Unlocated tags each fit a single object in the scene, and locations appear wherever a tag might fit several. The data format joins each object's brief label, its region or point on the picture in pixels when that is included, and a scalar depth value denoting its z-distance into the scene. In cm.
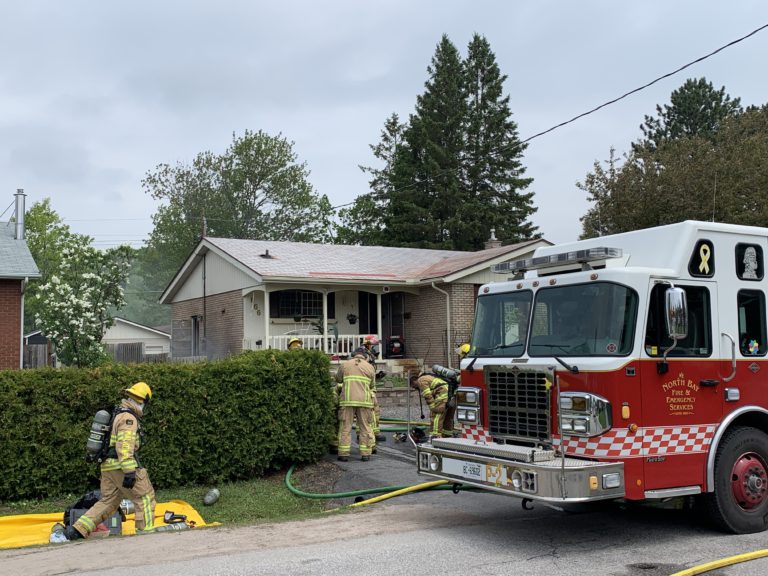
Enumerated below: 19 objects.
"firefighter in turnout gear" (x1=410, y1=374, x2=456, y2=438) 1072
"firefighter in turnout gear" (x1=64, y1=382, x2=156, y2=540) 728
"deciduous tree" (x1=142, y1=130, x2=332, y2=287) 5253
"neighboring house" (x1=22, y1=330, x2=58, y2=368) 2111
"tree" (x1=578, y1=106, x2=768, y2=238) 2291
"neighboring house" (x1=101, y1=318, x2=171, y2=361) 4175
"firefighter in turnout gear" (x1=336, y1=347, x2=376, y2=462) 1088
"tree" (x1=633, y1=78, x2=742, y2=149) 4356
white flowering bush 1928
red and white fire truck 593
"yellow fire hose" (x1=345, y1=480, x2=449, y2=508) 832
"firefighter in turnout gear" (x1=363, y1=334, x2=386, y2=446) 1133
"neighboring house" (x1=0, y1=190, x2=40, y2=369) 1634
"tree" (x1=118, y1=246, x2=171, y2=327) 6993
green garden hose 867
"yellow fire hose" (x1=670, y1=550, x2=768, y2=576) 538
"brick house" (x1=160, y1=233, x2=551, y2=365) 2134
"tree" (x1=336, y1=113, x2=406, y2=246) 4688
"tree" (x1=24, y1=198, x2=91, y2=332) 3600
